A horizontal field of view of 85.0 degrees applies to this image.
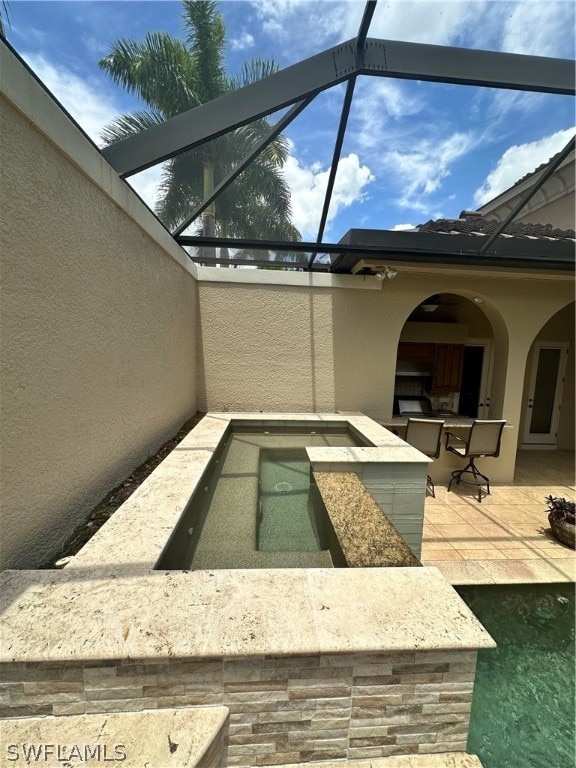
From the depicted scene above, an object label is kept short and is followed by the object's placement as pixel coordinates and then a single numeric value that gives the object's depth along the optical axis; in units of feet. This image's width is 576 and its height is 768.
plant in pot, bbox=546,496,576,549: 15.28
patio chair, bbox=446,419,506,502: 19.69
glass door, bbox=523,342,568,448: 29.45
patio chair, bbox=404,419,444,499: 19.19
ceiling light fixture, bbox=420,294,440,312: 23.84
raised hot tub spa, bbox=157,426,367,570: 7.81
